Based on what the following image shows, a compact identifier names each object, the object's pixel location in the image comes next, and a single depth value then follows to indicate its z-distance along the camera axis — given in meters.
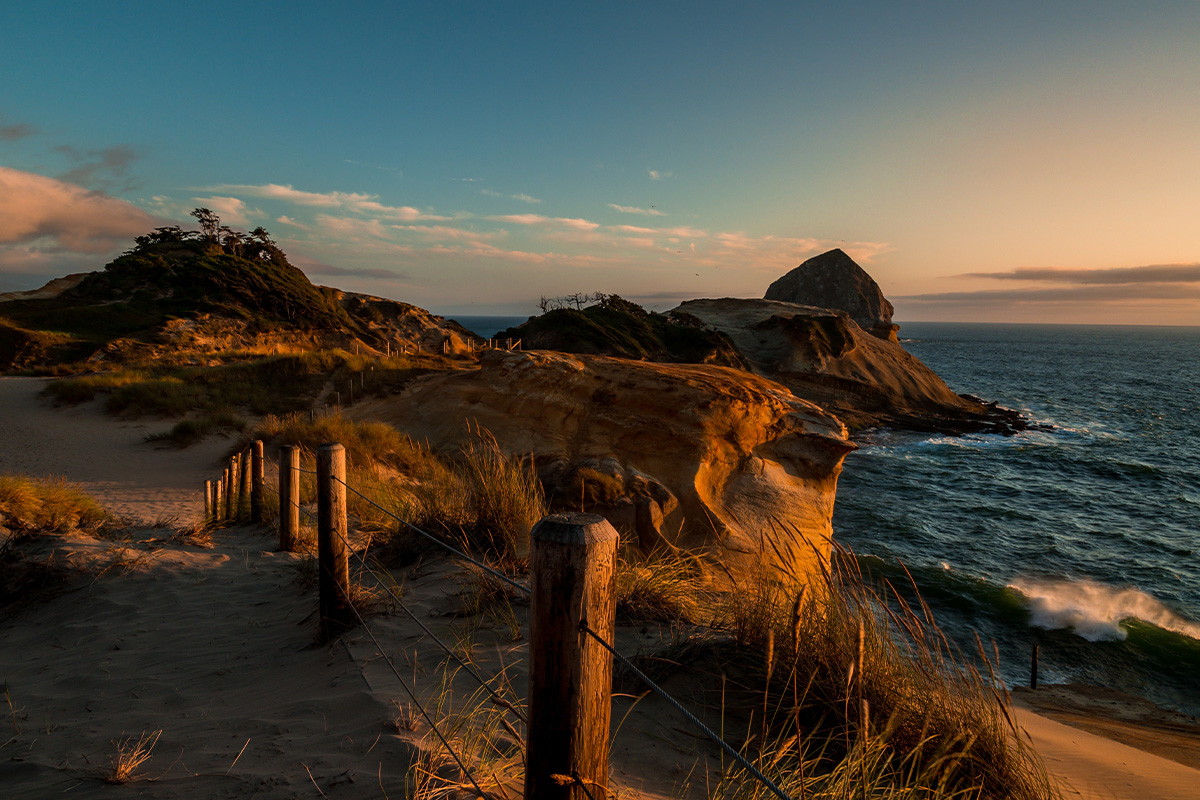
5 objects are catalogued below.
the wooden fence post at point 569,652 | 1.63
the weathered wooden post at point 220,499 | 7.88
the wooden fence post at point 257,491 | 7.59
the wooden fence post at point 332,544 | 3.93
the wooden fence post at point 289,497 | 5.14
